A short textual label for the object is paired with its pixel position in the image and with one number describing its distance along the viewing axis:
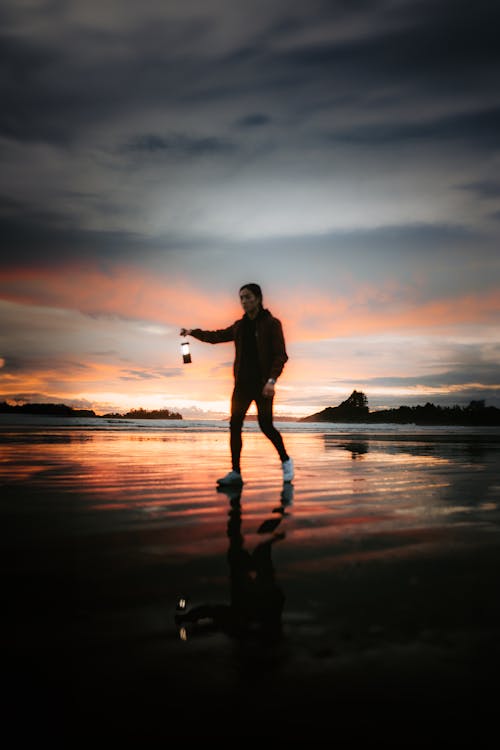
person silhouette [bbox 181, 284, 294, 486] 7.19
